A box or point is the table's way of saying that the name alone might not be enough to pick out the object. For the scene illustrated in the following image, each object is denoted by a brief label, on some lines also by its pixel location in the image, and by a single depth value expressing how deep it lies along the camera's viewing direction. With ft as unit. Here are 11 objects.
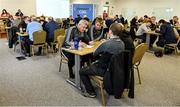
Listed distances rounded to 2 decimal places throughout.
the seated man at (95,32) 14.55
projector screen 39.99
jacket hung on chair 8.44
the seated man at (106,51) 8.79
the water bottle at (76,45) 11.18
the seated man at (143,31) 21.56
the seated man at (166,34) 19.39
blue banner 44.24
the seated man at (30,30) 17.78
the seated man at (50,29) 19.15
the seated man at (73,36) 12.11
